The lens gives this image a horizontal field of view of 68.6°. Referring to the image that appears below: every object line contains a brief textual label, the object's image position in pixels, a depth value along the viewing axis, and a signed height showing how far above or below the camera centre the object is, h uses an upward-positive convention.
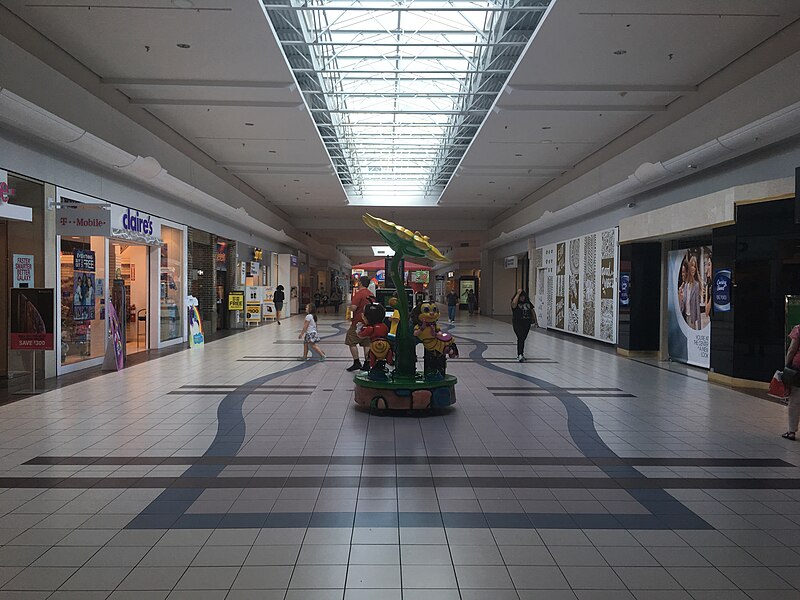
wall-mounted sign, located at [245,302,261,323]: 21.44 -0.97
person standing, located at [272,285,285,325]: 24.65 -0.59
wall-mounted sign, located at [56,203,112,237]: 9.07 +1.01
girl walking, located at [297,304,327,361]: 11.73 -0.95
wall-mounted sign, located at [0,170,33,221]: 7.74 +1.05
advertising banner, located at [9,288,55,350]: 8.20 -0.47
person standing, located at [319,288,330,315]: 34.49 -0.86
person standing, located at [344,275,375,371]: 8.99 -0.35
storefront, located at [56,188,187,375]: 9.40 +0.16
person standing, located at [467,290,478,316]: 32.09 -0.81
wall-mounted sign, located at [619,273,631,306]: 12.84 -0.06
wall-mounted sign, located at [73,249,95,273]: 9.97 +0.44
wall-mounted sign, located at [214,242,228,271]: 18.55 +0.94
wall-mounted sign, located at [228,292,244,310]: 19.69 -0.48
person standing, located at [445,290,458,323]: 25.19 -0.80
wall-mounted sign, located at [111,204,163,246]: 11.18 +1.24
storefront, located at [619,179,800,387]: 8.46 +0.16
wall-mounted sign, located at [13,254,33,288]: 8.73 +0.24
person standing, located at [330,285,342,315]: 34.02 -0.76
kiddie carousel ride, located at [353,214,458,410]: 6.85 -0.83
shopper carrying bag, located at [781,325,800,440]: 5.76 -0.92
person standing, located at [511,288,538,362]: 12.09 -0.66
